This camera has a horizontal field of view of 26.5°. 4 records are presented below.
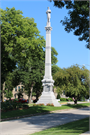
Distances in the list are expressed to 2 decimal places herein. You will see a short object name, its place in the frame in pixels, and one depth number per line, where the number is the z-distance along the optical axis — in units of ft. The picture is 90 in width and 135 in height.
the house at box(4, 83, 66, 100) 316.62
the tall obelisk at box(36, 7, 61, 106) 107.18
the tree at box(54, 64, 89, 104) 117.56
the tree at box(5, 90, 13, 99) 241.47
